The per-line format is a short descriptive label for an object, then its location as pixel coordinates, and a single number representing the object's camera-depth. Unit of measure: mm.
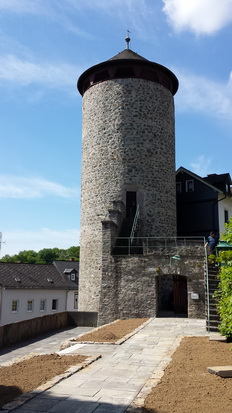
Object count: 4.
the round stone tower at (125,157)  20961
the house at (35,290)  34281
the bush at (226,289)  7500
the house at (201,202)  24734
